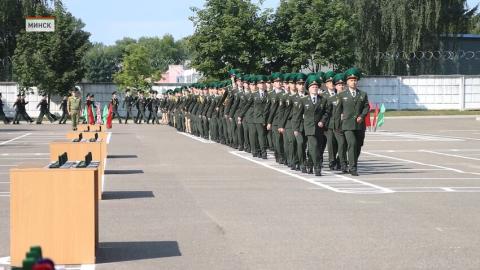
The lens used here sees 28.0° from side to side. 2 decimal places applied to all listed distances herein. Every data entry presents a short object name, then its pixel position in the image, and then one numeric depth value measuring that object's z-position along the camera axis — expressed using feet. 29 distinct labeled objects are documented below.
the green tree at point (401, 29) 226.38
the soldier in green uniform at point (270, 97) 73.09
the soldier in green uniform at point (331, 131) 64.08
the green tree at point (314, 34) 205.98
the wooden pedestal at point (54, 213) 28.14
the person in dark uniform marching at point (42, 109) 169.78
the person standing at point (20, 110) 168.86
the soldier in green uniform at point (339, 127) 63.21
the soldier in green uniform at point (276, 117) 70.59
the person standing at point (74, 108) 120.37
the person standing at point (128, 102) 180.65
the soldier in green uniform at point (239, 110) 85.10
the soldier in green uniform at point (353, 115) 61.72
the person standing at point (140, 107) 177.58
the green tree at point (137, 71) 236.43
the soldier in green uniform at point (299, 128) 64.13
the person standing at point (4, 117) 171.69
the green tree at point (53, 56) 187.32
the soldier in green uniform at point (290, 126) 65.72
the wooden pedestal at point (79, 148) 49.96
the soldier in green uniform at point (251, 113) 79.56
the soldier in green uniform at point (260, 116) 77.05
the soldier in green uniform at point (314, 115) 62.31
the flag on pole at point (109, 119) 153.58
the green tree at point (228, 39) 198.80
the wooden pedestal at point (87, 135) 59.78
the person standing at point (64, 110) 172.32
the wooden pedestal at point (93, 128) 68.01
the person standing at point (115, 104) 179.49
